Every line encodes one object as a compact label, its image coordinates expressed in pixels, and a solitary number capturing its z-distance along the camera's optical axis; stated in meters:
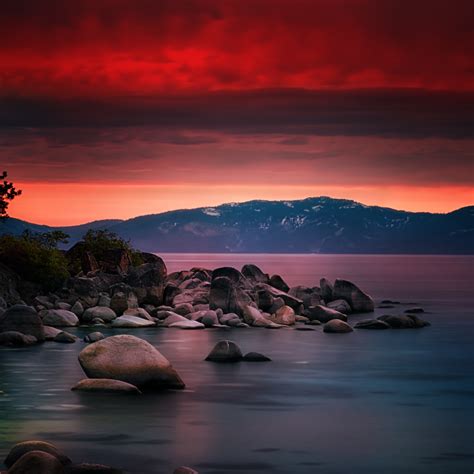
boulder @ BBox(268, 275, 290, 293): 81.62
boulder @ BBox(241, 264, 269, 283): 81.75
